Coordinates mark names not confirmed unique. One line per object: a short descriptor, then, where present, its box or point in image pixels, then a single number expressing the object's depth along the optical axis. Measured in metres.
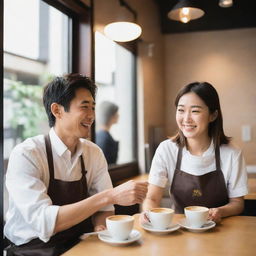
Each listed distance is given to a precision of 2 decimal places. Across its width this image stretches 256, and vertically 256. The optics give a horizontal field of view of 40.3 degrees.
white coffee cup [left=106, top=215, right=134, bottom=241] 1.30
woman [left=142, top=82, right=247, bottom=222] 2.00
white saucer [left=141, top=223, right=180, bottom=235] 1.44
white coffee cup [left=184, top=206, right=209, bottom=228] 1.48
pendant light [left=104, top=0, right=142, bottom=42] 2.77
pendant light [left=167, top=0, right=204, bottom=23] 2.82
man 1.41
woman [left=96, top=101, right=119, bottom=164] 3.10
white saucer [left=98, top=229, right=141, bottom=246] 1.30
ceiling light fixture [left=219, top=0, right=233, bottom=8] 3.49
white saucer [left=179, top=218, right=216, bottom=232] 1.47
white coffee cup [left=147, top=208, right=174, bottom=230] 1.45
